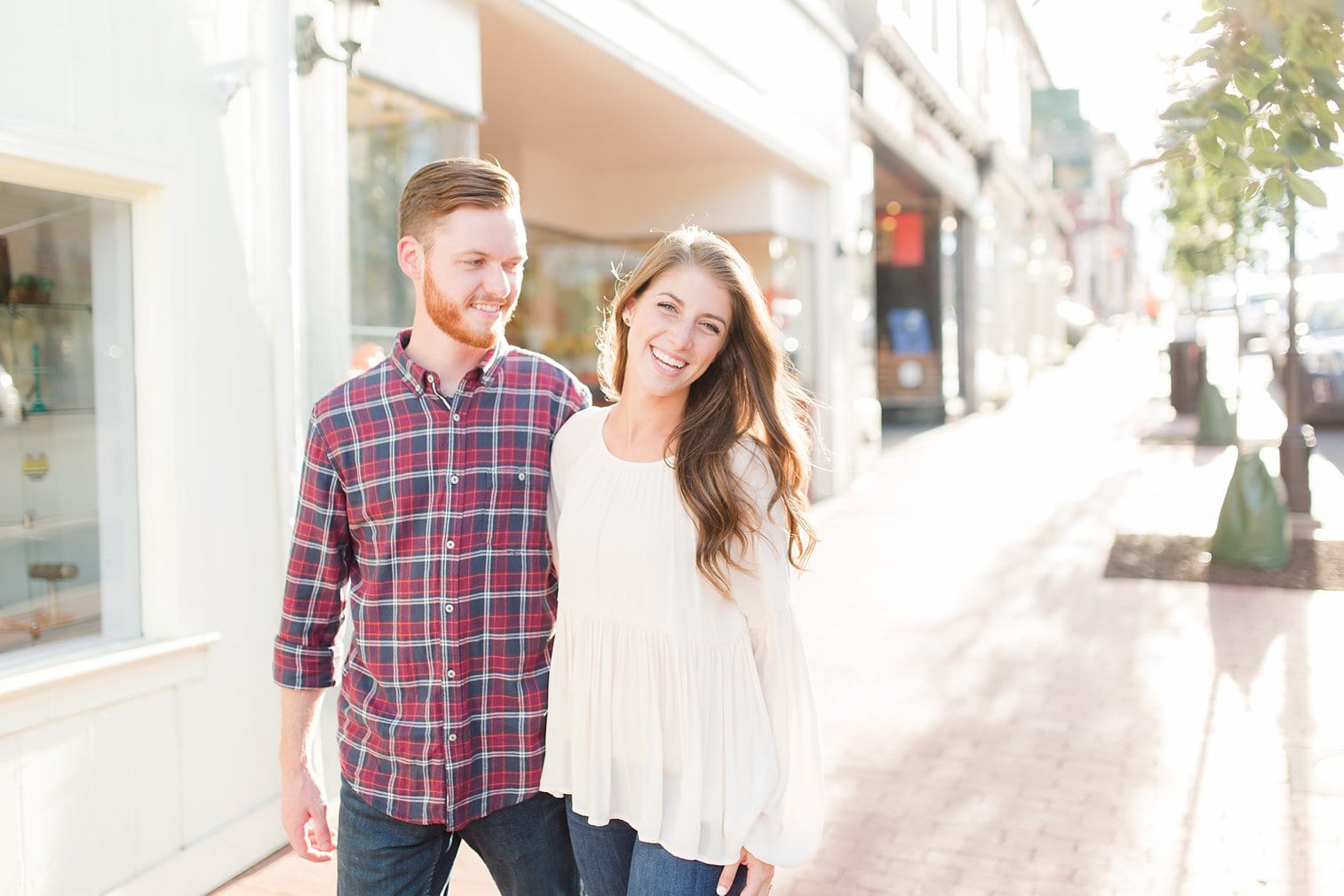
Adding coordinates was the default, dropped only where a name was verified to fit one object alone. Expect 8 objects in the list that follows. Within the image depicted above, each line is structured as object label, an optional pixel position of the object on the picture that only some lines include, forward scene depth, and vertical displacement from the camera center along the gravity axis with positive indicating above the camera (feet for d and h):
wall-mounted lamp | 14.65 +5.01
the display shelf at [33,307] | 12.13 +1.52
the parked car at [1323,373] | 55.11 +2.40
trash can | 66.44 +3.00
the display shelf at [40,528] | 11.94 -0.69
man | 7.50 -0.83
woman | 7.07 -1.00
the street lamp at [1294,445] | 34.40 -0.48
